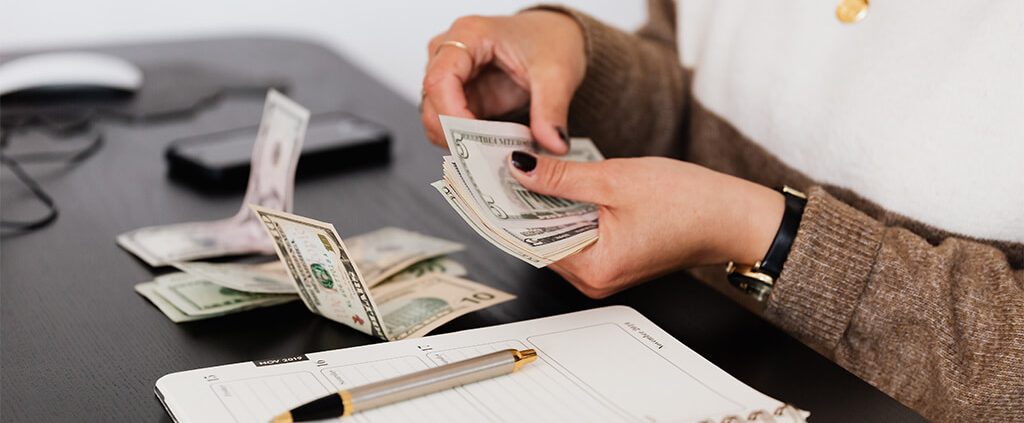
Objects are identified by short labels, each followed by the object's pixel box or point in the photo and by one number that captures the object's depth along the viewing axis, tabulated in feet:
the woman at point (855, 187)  2.62
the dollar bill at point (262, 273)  2.62
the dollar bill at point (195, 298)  2.57
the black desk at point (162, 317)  2.28
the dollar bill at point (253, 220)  2.94
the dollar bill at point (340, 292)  2.41
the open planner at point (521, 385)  2.02
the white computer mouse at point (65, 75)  4.21
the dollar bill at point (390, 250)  2.79
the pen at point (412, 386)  1.92
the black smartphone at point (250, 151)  3.49
